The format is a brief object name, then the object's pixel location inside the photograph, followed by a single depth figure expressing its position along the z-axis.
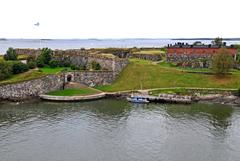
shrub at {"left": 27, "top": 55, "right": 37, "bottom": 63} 85.60
